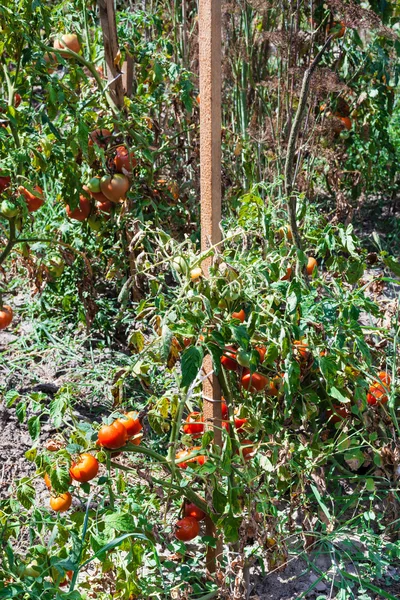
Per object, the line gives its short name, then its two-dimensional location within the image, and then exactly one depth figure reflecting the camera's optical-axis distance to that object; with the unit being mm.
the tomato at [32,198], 2418
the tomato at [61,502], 1660
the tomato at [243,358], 1663
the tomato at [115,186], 2623
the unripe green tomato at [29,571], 1510
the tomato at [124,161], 2660
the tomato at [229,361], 1776
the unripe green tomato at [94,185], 2650
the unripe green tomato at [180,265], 1740
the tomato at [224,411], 1904
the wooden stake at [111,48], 2670
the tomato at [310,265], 2239
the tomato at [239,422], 1869
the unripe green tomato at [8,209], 2244
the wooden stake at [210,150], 1720
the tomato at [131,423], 1654
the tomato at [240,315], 1850
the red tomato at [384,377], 2045
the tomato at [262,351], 1844
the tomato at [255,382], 1796
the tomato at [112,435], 1598
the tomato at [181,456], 1833
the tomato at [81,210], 2748
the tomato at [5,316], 2537
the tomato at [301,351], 1910
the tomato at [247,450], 1844
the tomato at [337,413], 2011
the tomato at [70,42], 2803
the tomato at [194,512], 1804
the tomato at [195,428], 1882
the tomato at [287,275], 1966
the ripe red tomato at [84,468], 1604
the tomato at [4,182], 2430
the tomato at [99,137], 2713
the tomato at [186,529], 1781
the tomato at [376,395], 1986
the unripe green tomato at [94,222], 2793
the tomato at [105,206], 2748
